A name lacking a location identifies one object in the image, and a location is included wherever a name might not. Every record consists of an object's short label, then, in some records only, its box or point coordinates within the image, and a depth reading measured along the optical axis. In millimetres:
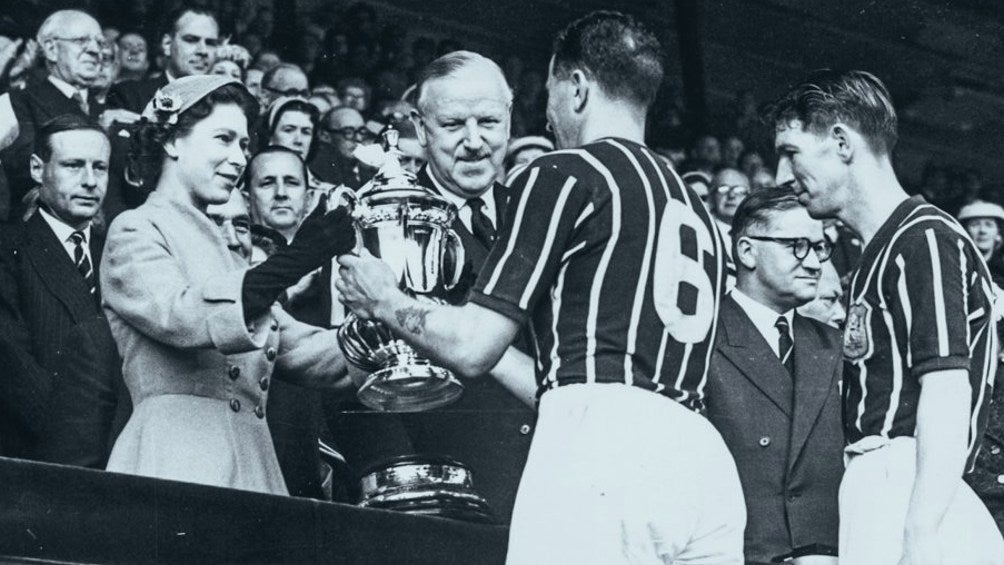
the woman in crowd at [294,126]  6566
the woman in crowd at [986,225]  8805
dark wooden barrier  2836
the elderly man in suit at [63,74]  6078
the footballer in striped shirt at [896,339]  3020
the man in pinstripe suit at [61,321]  3764
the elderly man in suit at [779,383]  4453
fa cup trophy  3455
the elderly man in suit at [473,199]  4328
